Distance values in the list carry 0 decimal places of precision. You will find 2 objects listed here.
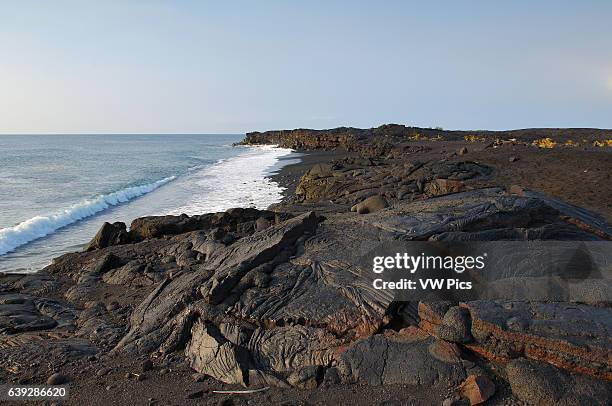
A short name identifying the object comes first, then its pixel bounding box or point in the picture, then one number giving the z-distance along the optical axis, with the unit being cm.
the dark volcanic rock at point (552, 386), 377
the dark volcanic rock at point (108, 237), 1138
